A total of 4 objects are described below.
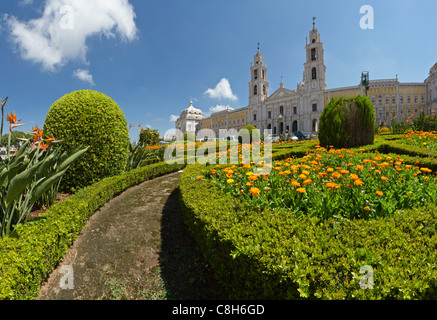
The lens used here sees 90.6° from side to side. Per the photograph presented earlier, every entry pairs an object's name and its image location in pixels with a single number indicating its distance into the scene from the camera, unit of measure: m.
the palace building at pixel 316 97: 48.53
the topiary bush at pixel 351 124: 8.20
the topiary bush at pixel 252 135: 15.03
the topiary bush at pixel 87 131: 4.77
